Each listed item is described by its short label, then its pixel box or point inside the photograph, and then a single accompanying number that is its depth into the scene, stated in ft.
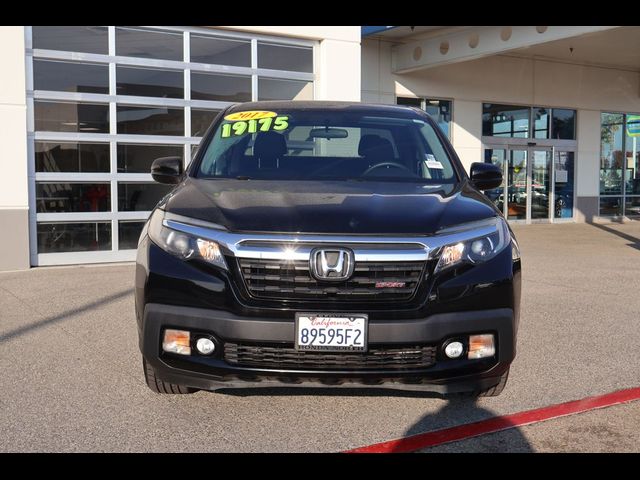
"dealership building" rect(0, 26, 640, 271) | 31.71
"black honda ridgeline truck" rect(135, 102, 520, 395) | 10.46
